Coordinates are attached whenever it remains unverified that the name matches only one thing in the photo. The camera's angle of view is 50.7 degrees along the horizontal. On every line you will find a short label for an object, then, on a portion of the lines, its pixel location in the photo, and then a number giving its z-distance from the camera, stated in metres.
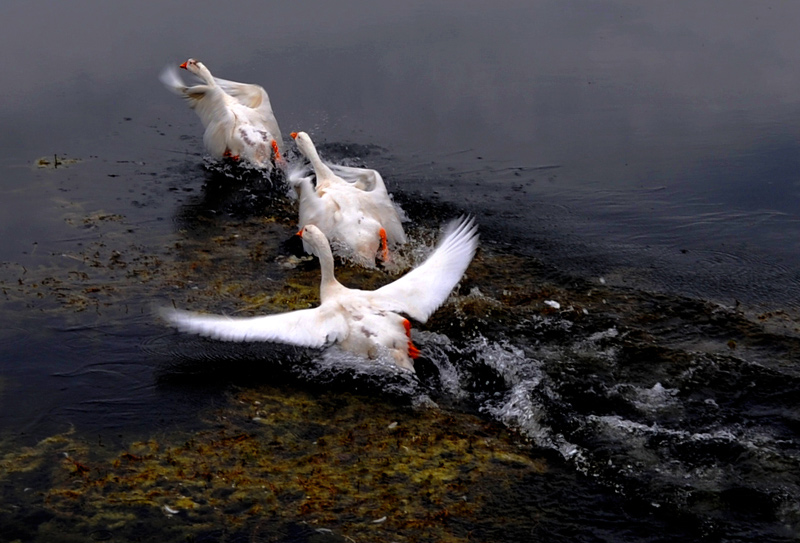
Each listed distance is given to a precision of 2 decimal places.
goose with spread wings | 6.88
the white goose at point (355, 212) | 9.22
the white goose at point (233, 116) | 11.70
